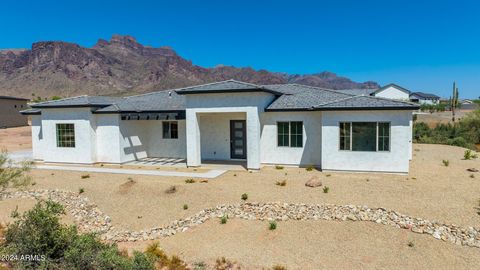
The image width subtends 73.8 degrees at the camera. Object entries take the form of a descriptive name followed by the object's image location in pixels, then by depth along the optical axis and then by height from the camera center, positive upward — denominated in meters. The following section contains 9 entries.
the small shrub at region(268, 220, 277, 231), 10.77 -3.51
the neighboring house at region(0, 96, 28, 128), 47.56 +2.03
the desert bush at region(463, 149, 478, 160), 20.89 -2.42
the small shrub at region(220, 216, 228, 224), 11.40 -3.49
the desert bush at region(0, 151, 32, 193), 10.25 -1.59
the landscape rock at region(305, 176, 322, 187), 14.42 -2.78
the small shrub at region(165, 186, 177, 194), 14.32 -3.01
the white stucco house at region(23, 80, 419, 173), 16.20 -0.31
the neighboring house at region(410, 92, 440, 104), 105.59 +7.76
